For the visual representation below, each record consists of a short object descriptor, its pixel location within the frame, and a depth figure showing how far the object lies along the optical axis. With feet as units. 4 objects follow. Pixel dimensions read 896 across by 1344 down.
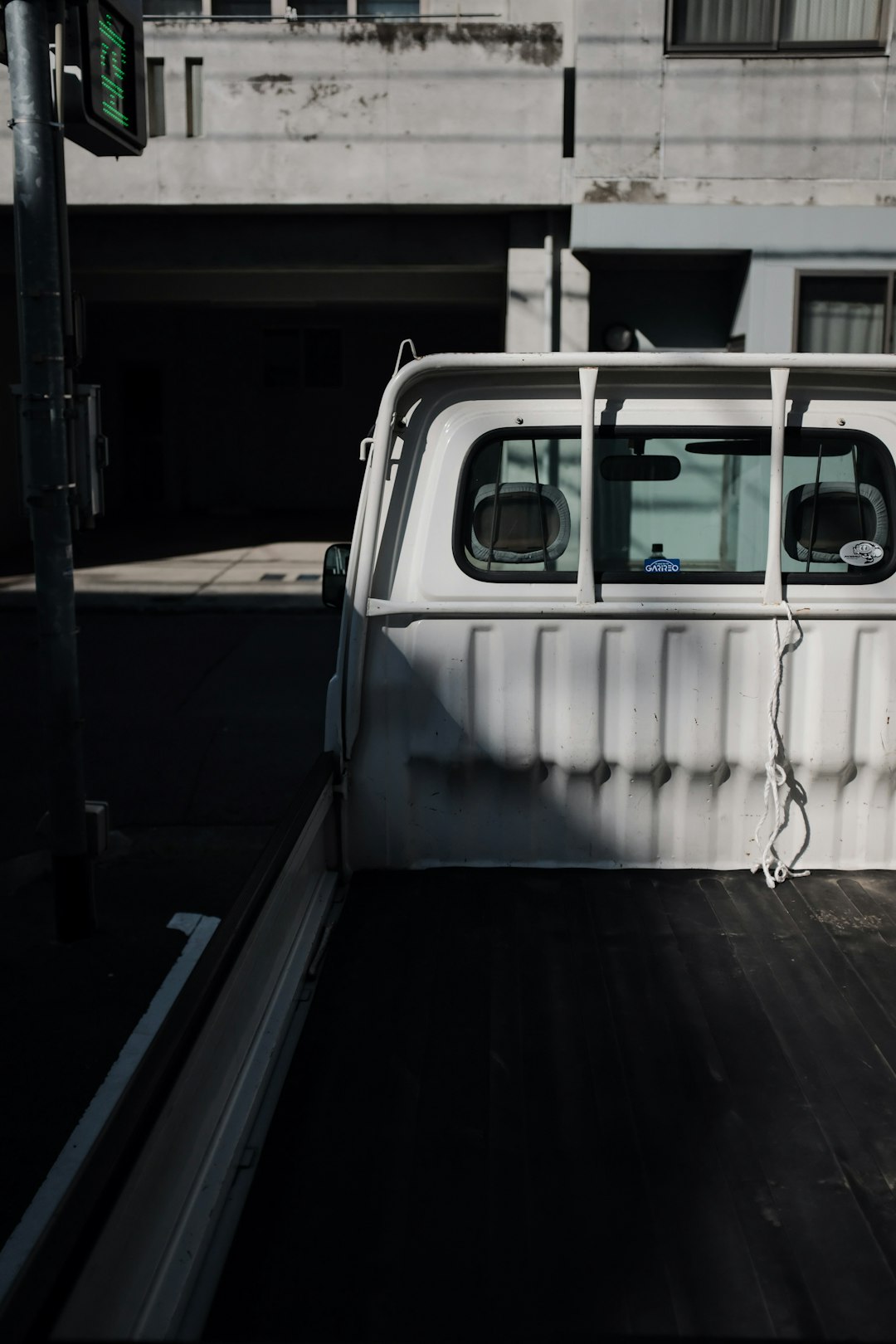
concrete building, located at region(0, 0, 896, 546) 37.70
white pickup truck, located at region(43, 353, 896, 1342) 7.98
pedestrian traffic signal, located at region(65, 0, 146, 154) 17.93
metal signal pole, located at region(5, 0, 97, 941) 17.65
